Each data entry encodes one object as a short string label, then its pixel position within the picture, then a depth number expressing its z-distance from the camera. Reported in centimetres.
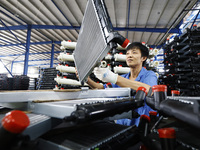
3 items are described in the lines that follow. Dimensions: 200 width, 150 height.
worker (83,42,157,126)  115
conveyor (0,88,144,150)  35
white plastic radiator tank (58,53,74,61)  270
